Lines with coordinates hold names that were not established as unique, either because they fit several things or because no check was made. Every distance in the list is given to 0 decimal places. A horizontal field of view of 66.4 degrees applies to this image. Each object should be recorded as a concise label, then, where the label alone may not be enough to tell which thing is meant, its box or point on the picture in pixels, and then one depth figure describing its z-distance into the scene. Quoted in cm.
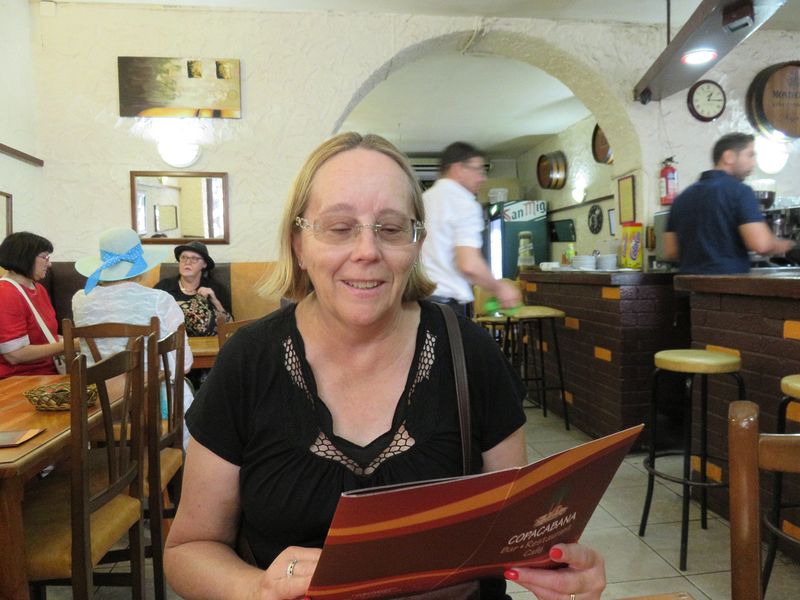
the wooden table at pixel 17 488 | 161
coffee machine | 473
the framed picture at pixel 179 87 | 491
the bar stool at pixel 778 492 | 210
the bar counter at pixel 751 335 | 259
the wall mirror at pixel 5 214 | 430
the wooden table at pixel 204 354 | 336
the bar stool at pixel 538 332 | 480
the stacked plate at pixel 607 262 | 538
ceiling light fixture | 386
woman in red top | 304
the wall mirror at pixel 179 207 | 506
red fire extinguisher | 538
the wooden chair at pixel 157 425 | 234
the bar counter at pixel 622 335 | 405
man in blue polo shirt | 346
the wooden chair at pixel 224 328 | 288
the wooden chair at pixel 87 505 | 175
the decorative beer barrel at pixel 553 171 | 948
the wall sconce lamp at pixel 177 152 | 501
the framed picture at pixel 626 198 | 557
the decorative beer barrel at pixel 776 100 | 556
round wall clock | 549
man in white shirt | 320
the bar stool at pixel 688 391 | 265
